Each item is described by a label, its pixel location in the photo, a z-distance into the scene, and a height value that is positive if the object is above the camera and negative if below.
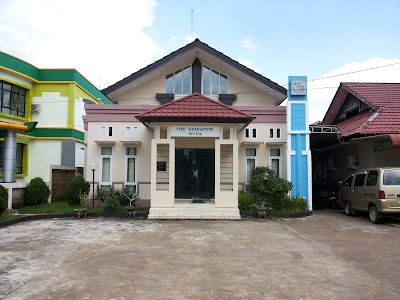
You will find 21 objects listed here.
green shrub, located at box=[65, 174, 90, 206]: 13.09 -0.72
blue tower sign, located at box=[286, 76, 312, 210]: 12.84 +1.35
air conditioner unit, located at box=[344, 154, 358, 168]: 14.59 +0.55
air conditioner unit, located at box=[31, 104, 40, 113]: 17.94 +3.64
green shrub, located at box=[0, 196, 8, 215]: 10.38 -1.11
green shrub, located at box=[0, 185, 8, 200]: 10.90 -0.75
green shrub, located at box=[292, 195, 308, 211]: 12.25 -1.19
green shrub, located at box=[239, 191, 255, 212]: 11.98 -1.16
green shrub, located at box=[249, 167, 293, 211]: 11.68 -0.57
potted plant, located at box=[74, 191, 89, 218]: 11.45 -1.39
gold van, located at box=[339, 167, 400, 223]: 9.62 -0.62
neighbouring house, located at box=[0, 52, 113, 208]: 17.22 +3.13
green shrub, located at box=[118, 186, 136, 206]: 12.47 -0.93
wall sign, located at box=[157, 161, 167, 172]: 12.42 +0.24
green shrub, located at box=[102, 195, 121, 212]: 11.83 -1.24
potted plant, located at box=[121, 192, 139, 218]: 11.51 -1.30
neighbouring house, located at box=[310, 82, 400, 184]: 12.45 +1.71
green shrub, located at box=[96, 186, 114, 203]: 12.82 -0.90
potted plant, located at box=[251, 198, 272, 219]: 11.65 -1.23
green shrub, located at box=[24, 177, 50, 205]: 14.15 -0.93
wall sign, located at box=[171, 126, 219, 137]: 11.72 +1.54
